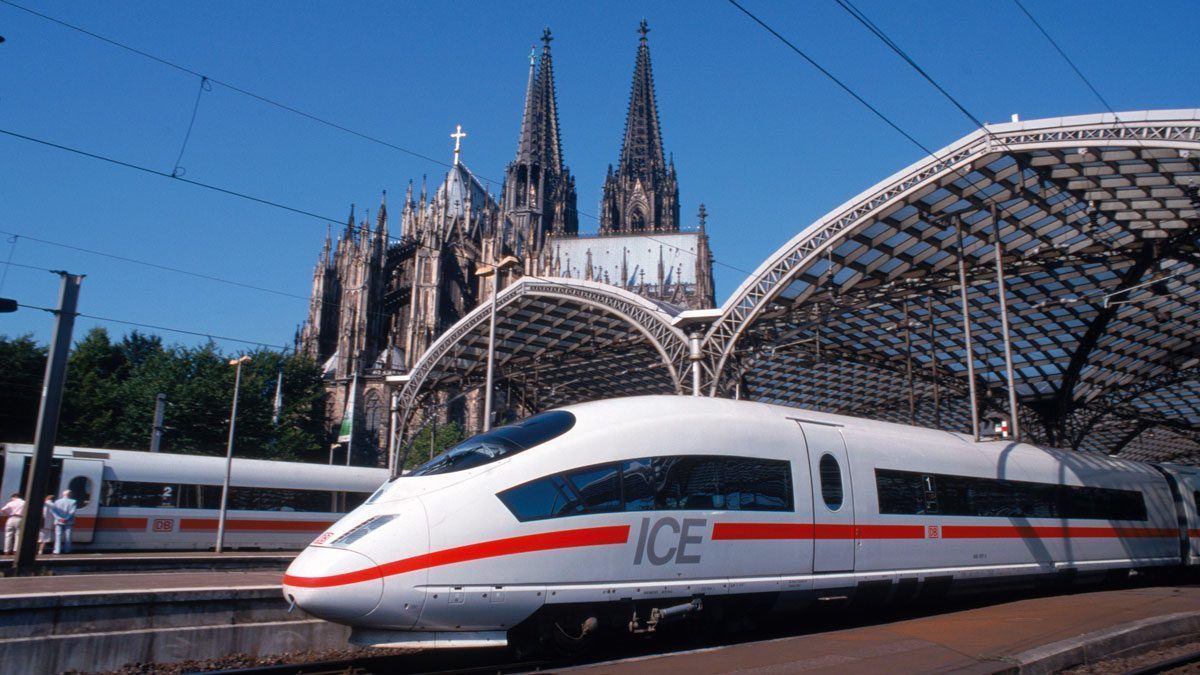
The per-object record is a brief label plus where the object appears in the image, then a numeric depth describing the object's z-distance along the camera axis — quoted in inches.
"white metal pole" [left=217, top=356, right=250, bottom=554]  1076.9
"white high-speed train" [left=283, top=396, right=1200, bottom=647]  360.2
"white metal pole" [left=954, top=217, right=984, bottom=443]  822.0
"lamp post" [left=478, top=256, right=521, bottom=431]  976.3
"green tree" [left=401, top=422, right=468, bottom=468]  2645.2
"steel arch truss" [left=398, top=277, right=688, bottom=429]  1494.8
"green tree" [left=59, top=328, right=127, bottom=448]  1940.2
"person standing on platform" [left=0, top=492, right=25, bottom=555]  834.2
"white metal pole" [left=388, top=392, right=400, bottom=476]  1662.9
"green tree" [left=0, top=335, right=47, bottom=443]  1779.0
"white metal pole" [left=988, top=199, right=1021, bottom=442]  828.0
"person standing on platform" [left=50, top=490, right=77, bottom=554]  861.8
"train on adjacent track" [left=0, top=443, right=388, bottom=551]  999.0
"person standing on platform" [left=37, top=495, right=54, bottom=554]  882.5
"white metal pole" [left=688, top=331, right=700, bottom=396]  895.2
